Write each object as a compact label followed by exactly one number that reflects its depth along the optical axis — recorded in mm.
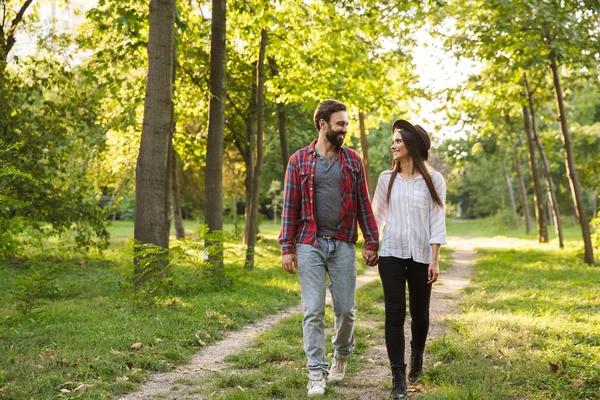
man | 5383
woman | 5336
